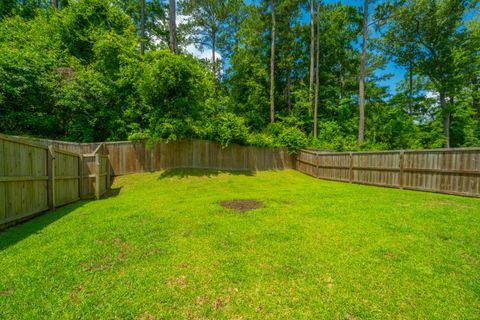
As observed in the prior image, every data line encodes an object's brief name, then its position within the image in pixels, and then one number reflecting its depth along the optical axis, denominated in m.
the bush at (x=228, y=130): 13.39
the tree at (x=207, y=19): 23.20
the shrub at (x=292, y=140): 16.75
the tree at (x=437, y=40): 18.12
